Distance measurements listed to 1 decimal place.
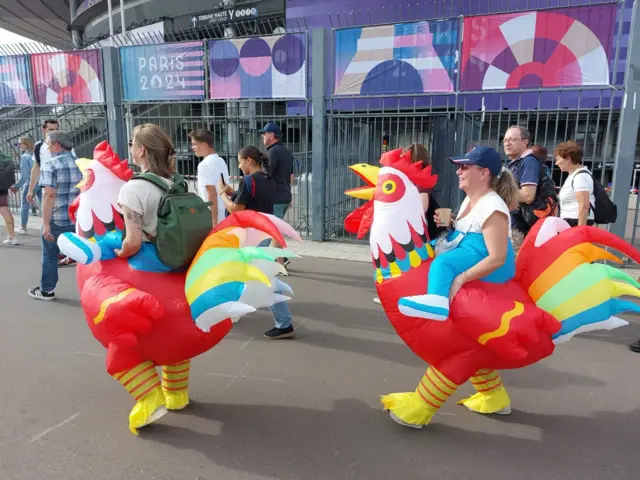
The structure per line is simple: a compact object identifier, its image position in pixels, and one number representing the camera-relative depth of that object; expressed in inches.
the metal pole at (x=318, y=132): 315.6
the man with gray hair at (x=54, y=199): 205.2
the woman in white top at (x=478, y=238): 103.3
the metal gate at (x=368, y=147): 320.5
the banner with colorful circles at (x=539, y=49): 261.5
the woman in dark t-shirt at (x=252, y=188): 186.1
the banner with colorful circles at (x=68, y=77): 396.5
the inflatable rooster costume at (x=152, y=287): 101.5
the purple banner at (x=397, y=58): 292.0
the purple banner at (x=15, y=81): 428.1
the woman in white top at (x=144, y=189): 109.1
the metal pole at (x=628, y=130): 248.5
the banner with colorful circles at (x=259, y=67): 326.6
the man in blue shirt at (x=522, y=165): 170.1
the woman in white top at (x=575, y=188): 184.5
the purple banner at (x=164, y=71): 357.1
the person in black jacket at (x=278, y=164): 229.3
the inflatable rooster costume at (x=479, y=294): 103.7
